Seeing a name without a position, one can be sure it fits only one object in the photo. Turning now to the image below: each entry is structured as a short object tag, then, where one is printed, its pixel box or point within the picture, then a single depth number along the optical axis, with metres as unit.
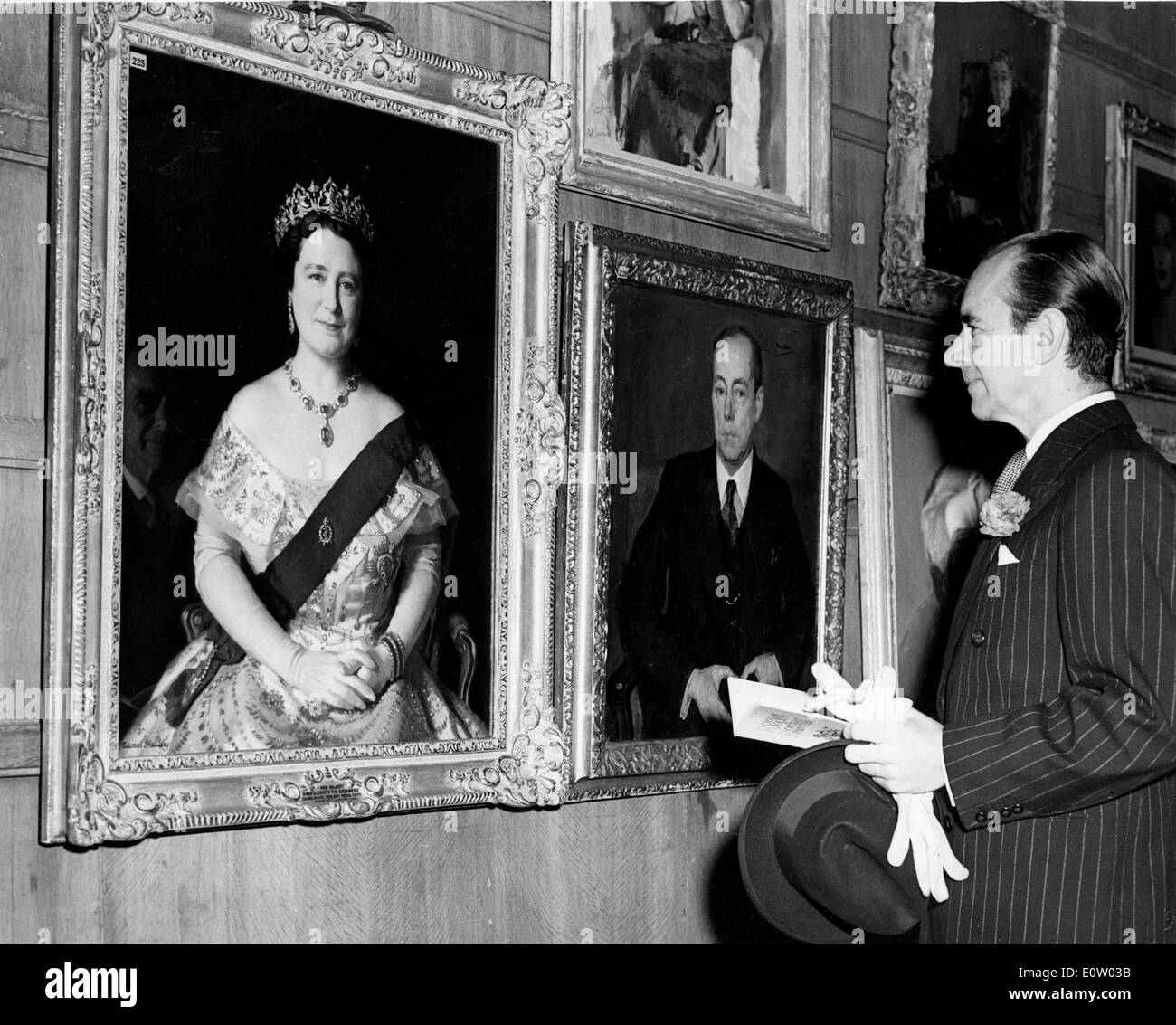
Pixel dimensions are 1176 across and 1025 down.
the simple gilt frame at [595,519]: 3.36
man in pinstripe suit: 2.34
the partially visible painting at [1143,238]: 5.11
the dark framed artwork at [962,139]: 4.30
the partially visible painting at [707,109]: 3.47
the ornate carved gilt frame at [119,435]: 2.52
